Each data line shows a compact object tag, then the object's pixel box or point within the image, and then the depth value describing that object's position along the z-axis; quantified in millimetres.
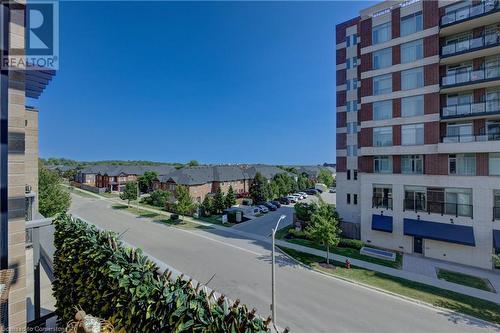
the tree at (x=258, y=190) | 42625
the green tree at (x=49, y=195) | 21766
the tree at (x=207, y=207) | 34875
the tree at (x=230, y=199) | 37288
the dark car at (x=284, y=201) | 44406
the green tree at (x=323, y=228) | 17750
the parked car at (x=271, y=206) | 38812
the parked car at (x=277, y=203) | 40750
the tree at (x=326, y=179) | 73812
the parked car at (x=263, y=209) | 36469
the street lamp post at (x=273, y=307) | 10398
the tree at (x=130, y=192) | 40166
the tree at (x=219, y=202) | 36062
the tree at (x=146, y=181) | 57406
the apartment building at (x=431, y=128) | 17453
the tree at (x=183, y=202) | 31747
